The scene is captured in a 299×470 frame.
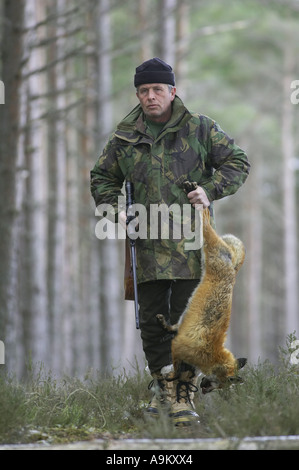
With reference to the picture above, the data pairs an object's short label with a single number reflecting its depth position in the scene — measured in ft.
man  37.50
